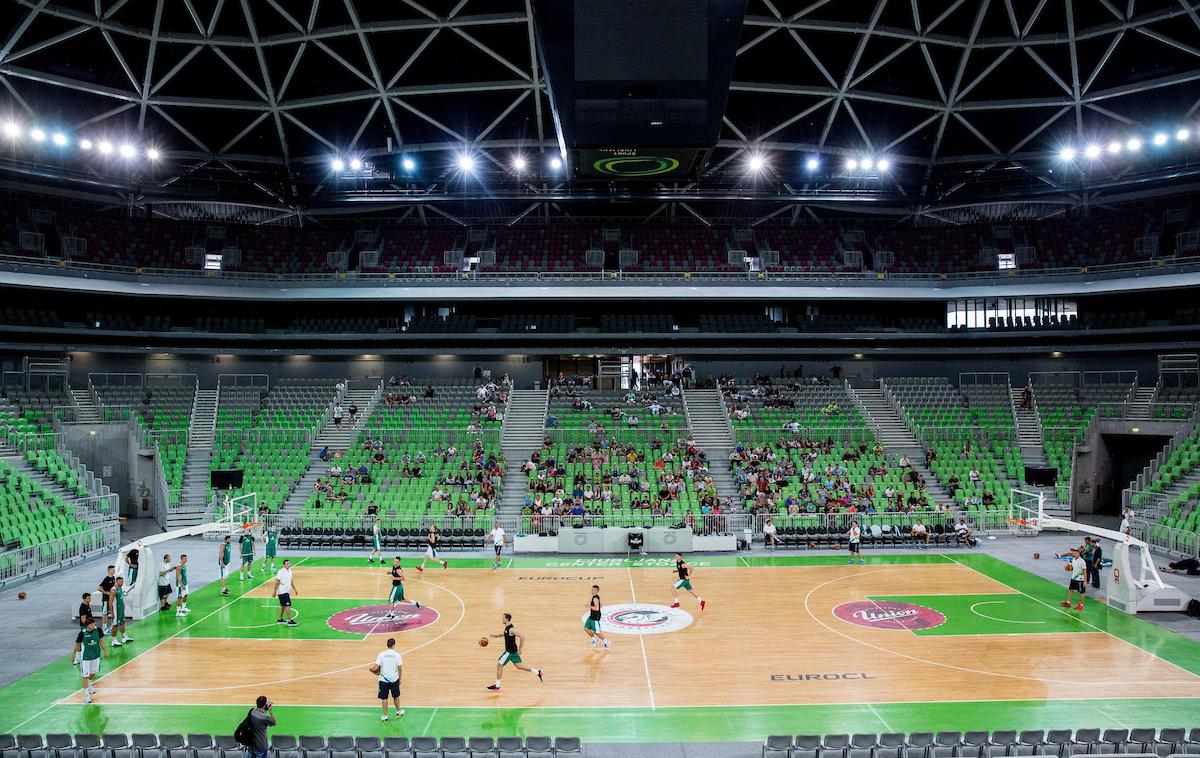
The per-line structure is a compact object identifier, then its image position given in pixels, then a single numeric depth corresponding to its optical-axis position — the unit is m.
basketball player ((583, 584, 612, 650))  19.06
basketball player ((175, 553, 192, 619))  22.41
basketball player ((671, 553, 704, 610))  22.81
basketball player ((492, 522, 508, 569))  28.55
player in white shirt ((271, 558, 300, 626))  21.42
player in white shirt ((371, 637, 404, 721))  14.73
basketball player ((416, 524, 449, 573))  28.50
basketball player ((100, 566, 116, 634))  19.78
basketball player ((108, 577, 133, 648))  19.66
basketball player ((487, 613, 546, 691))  16.66
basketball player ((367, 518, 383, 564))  29.89
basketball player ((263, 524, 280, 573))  28.42
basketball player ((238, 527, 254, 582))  26.52
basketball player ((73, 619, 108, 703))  15.86
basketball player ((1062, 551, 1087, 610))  23.25
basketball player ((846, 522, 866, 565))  29.11
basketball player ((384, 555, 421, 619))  21.80
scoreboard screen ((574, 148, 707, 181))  15.25
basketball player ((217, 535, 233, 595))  25.65
